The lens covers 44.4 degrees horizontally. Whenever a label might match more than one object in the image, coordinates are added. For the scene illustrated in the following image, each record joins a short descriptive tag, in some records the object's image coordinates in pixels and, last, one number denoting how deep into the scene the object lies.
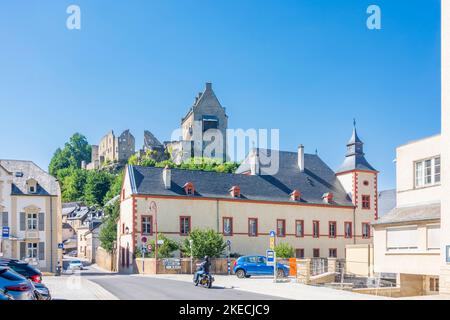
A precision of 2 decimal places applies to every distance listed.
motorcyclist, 18.75
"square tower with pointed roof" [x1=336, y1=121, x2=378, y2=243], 46.06
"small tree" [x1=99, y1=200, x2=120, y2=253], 43.92
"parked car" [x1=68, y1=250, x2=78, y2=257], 62.83
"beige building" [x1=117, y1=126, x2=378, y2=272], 38.47
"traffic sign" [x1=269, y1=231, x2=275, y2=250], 24.30
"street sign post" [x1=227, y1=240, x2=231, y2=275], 31.22
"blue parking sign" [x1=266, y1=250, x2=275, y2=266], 22.46
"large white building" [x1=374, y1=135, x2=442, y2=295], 19.39
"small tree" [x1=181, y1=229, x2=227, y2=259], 34.12
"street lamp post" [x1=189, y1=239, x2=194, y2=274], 33.08
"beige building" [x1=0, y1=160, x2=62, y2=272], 32.75
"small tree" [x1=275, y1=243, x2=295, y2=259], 36.93
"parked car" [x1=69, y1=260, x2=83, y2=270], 37.17
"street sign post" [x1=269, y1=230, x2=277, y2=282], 21.79
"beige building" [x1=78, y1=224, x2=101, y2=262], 56.54
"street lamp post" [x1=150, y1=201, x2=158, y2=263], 38.06
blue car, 27.59
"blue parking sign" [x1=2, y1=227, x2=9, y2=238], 23.22
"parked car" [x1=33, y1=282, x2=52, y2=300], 11.29
